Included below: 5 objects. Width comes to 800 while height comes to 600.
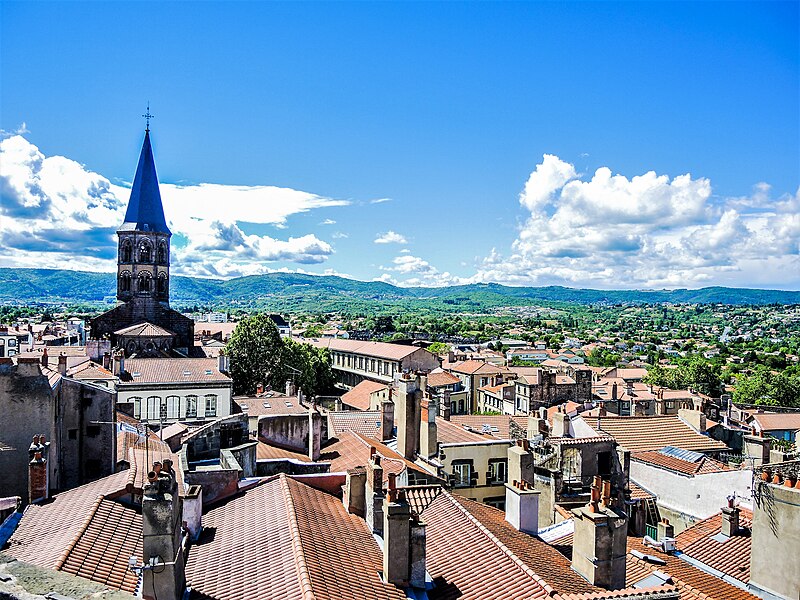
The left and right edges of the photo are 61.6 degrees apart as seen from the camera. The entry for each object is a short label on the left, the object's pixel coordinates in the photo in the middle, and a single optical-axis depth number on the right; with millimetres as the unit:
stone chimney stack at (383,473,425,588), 11617
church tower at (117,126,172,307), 75500
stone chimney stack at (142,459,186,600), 8953
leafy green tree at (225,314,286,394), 63812
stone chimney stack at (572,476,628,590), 12594
